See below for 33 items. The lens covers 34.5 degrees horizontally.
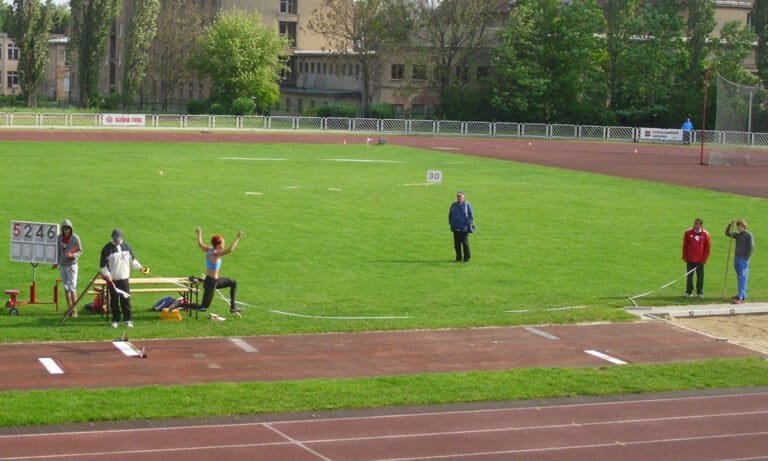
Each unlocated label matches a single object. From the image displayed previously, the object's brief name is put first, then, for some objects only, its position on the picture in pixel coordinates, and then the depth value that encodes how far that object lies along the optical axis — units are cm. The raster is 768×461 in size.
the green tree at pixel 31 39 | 9769
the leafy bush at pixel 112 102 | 9969
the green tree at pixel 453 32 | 9888
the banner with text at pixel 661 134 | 8488
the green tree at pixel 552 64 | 9175
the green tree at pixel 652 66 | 9125
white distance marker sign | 4453
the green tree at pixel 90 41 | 9906
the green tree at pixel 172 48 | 10700
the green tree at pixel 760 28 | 9262
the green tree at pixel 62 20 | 14621
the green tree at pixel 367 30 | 10081
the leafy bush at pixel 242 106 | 9075
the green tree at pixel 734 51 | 8831
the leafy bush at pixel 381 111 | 9381
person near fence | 8375
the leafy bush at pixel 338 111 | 9250
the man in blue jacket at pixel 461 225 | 3017
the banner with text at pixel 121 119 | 8038
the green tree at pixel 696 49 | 9131
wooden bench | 2289
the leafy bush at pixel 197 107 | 9650
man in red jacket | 2670
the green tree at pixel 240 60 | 9550
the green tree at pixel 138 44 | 9981
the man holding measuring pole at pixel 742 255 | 2620
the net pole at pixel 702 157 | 6644
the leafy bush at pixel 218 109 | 9238
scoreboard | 2266
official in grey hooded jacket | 2234
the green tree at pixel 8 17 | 9950
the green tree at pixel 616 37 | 9344
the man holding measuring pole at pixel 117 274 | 2148
